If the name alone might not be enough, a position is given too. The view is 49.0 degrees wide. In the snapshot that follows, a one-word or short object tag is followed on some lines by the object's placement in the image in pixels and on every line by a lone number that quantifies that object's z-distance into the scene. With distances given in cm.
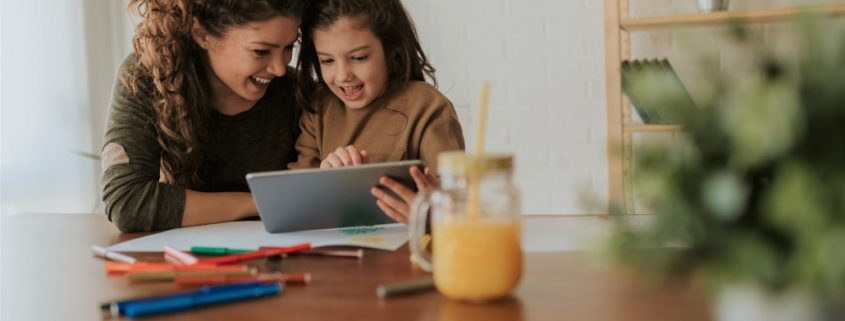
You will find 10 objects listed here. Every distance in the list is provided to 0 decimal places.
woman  154
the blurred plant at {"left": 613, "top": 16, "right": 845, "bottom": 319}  49
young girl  168
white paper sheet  123
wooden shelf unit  280
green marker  116
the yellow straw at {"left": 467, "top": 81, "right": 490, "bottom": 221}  81
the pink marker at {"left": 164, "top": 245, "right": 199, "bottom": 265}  109
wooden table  82
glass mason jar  82
